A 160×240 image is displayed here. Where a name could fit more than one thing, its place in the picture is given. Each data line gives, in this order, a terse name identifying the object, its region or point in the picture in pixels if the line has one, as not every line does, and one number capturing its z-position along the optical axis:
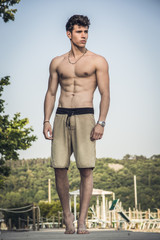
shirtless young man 5.37
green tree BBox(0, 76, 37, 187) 19.47
